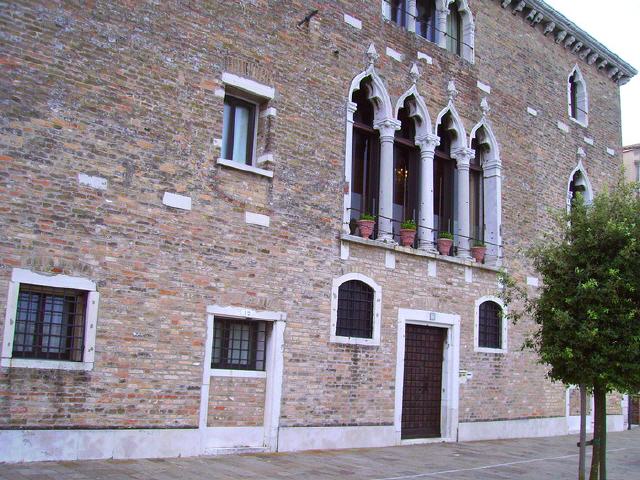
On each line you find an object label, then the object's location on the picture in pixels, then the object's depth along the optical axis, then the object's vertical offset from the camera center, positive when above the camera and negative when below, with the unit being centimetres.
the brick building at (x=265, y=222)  995 +208
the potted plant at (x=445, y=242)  1562 +243
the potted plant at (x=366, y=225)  1390 +243
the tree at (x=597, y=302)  941 +79
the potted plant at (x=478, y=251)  1650 +240
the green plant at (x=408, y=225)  1477 +262
